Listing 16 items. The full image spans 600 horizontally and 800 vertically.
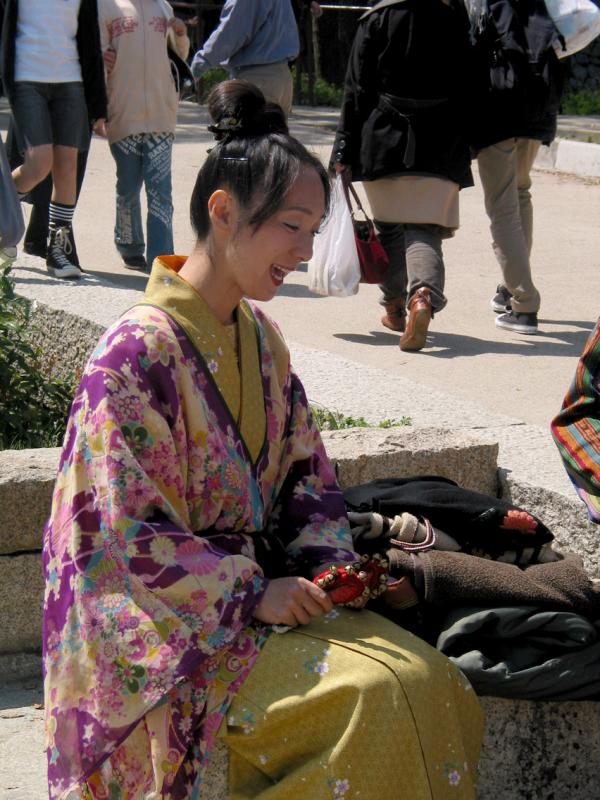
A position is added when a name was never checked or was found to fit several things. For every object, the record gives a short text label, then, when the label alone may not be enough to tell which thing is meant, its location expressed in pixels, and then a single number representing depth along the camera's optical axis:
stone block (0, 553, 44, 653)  3.09
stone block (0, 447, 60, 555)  2.97
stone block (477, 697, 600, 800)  2.51
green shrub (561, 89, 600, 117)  17.22
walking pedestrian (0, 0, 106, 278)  6.25
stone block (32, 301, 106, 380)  4.62
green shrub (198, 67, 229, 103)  18.47
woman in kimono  2.12
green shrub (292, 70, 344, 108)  18.67
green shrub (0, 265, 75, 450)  3.96
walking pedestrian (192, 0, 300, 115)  7.38
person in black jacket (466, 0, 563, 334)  5.85
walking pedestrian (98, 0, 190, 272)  6.84
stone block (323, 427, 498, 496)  3.18
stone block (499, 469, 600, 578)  3.00
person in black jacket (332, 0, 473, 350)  5.63
